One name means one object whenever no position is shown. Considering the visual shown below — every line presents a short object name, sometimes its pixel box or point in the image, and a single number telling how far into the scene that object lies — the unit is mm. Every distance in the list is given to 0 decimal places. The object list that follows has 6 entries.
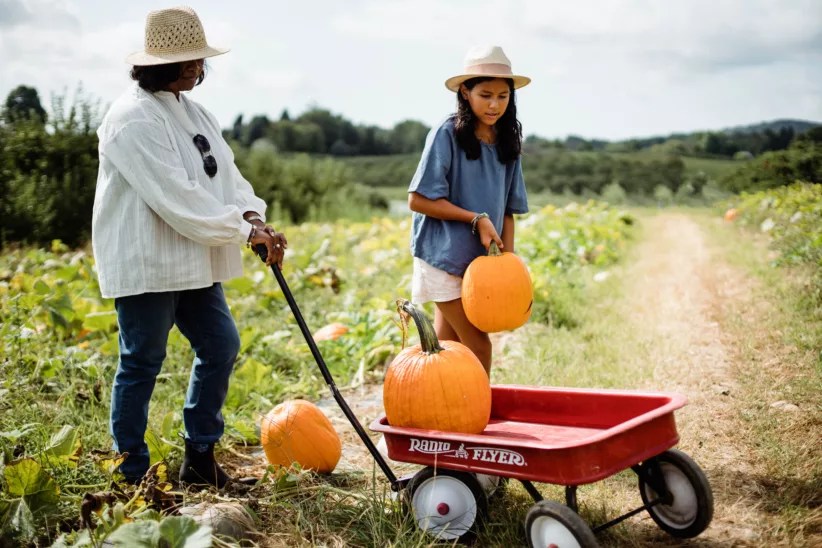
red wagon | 2477
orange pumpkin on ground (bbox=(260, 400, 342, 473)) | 3396
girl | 3334
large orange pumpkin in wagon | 2893
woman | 2848
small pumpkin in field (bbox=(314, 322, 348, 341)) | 5352
